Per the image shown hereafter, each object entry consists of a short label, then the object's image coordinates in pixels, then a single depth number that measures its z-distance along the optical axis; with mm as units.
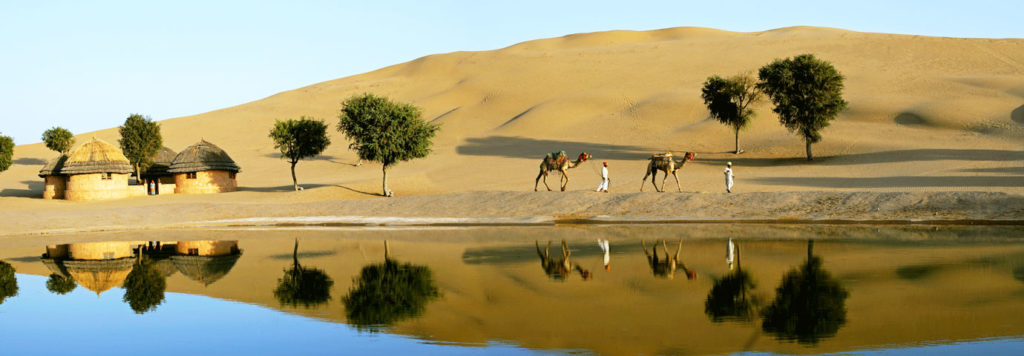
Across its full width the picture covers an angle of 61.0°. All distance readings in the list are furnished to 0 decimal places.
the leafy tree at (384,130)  48812
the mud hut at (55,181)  54469
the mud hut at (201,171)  52094
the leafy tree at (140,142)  64188
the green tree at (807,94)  55312
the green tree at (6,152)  62406
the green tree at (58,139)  73625
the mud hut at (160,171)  58250
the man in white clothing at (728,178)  34778
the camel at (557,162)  38156
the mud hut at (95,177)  50469
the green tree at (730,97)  60656
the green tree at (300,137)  52219
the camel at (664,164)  36000
